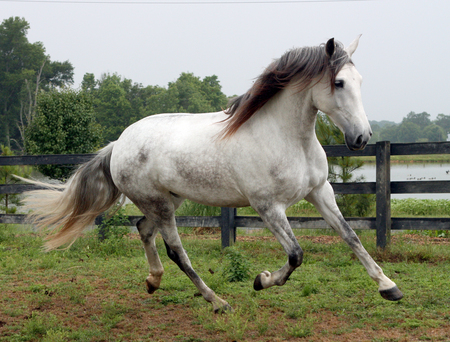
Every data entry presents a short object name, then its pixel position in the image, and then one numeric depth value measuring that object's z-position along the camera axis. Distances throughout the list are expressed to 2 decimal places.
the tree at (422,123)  98.19
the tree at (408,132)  83.25
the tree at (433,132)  81.34
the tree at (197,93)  60.69
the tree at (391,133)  82.79
